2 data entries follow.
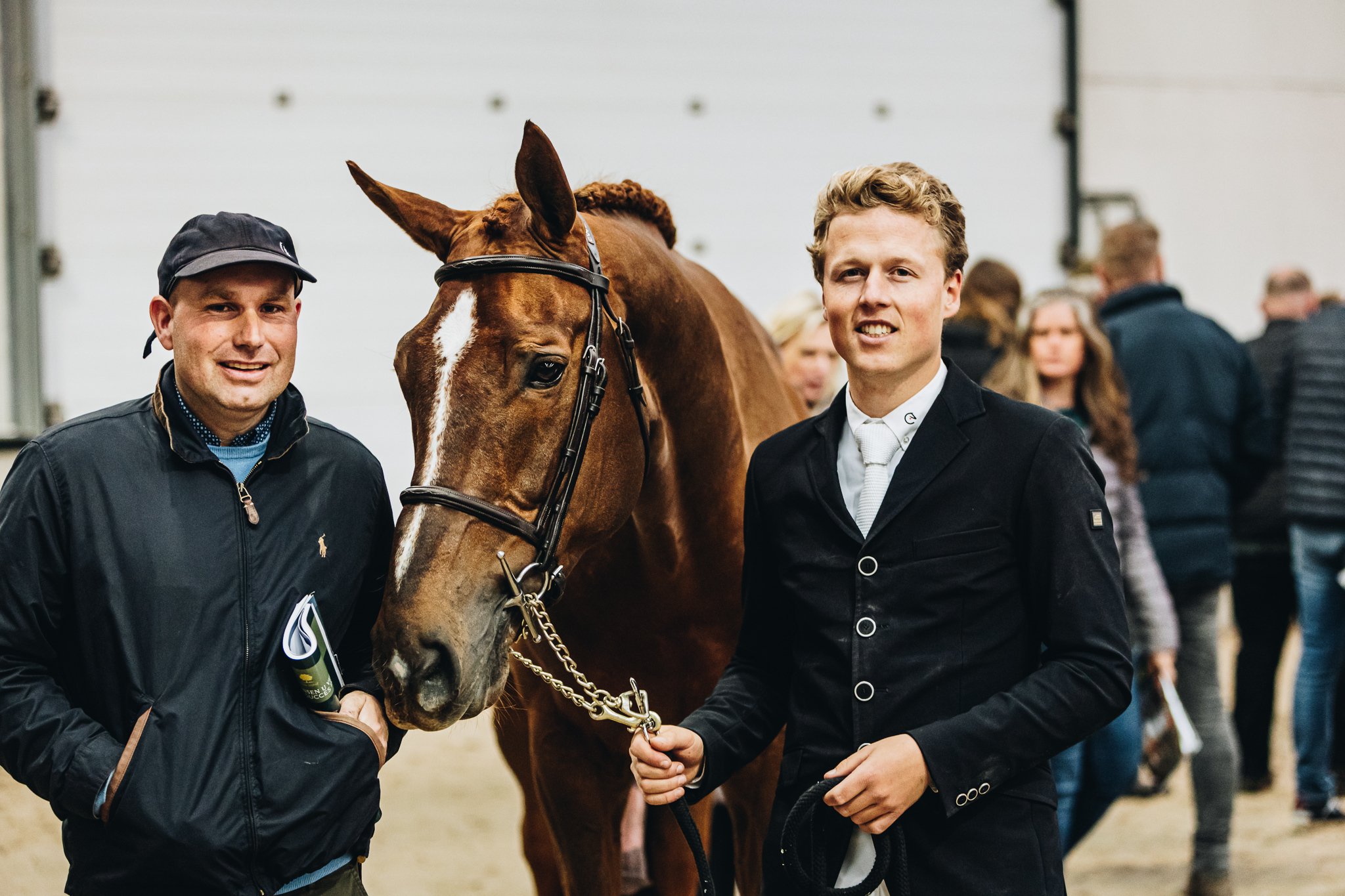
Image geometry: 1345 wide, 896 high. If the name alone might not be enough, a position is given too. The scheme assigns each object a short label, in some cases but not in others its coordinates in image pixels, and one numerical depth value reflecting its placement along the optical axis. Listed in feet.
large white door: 22.22
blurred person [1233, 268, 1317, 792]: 17.03
